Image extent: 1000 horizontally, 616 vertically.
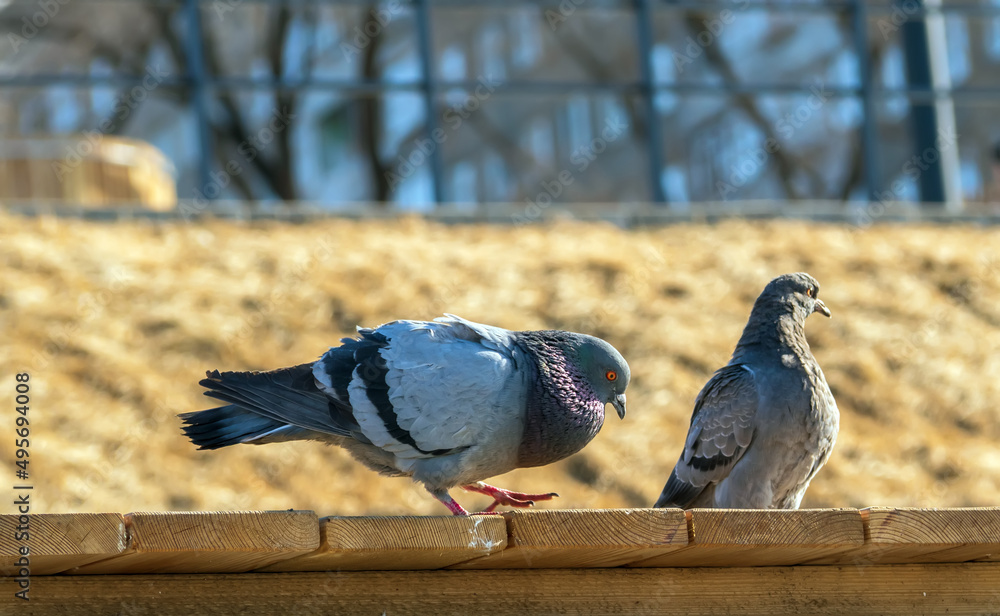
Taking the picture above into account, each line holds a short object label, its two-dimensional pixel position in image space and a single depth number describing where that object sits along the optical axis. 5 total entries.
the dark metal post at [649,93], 24.67
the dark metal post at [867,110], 25.12
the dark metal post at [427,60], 23.98
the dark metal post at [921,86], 26.23
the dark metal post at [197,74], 22.89
